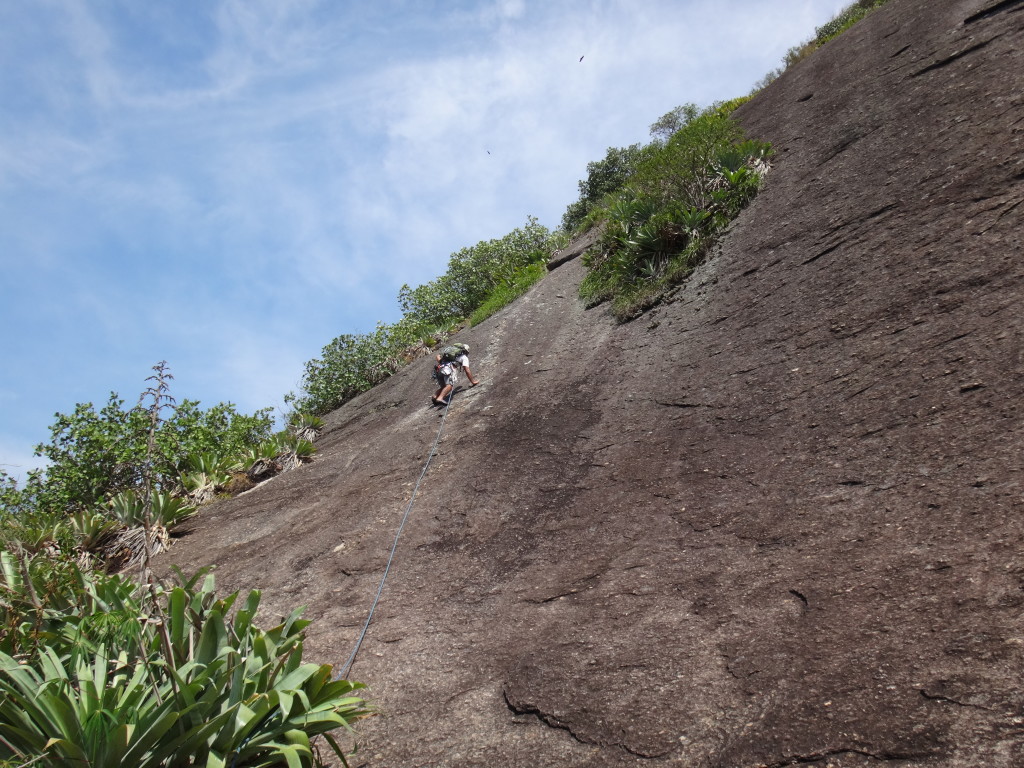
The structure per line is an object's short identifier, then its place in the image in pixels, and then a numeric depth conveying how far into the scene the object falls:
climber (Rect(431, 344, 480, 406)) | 13.64
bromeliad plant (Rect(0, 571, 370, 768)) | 4.27
